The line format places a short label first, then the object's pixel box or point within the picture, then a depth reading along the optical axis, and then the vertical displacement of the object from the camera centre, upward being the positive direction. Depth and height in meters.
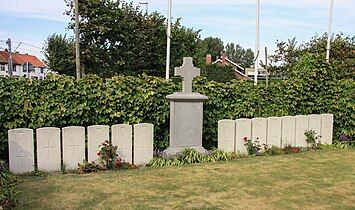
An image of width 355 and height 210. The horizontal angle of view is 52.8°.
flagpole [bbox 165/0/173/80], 14.21 +2.18
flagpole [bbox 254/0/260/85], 14.60 +1.47
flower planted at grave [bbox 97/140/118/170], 7.58 -1.62
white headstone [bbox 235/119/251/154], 9.18 -1.36
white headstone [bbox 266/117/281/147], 9.70 -1.39
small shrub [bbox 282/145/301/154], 9.57 -1.87
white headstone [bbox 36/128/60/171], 7.30 -1.47
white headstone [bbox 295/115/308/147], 10.19 -1.39
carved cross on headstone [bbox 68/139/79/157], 7.54 -1.43
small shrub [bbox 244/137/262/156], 9.25 -1.74
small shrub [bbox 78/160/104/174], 7.38 -1.86
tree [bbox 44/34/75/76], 21.11 +1.45
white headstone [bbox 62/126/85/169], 7.48 -1.43
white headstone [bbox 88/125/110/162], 7.64 -1.29
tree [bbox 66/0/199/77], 19.41 +2.29
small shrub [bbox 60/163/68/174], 7.39 -1.87
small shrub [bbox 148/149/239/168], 8.15 -1.86
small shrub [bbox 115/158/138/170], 7.71 -1.88
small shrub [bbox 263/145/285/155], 9.44 -1.87
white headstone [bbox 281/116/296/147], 9.94 -1.40
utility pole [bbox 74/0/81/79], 14.31 +1.74
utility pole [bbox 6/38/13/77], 33.22 +3.15
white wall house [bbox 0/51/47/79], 58.18 +2.48
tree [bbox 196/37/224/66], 78.36 +7.81
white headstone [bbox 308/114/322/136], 10.39 -1.24
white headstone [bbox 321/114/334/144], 10.66 -1.42
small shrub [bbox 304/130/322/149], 10.30 -1.69
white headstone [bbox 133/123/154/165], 8.09 -1.48
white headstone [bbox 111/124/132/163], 7.85 -1.36
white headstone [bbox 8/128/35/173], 7.07 -1.46
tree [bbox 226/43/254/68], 103.47 +7.76
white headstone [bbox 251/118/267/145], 9.41 -1.31
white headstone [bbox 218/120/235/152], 8.99 -1.40
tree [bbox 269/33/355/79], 19.30 +1.63
